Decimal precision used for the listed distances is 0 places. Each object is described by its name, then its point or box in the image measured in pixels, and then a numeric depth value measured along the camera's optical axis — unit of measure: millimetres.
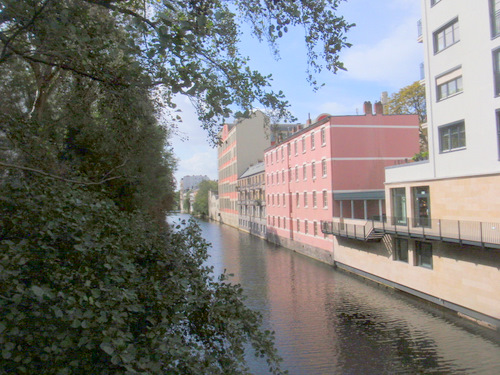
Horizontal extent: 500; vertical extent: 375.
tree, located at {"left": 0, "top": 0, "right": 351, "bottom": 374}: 3311
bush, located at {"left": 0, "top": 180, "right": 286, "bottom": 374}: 3234
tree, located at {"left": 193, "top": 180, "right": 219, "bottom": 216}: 100650
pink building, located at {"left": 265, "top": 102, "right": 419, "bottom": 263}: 27203
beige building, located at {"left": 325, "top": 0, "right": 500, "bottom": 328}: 13922
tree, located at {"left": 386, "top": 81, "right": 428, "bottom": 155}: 31422
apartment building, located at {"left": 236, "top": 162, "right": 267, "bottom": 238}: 49453
